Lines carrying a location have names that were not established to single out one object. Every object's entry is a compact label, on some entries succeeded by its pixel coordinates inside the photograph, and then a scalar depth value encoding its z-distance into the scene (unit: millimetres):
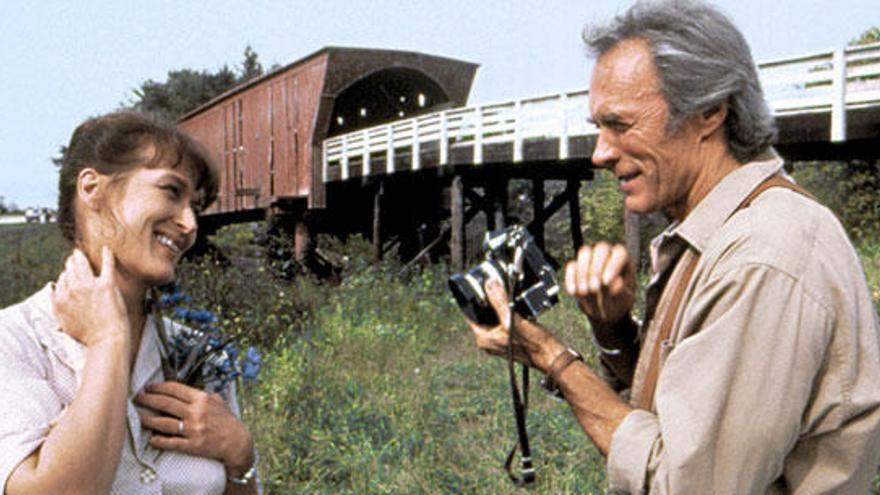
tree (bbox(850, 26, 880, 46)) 19066
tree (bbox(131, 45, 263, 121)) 42312
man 1502
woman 1640
